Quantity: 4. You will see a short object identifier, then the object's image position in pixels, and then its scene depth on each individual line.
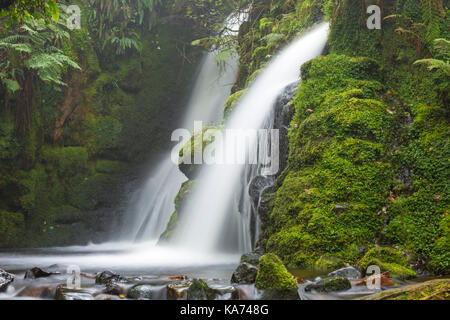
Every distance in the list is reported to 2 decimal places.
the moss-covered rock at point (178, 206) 8.83
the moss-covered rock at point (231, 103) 9.20
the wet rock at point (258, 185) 6.69
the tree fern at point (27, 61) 9.80
